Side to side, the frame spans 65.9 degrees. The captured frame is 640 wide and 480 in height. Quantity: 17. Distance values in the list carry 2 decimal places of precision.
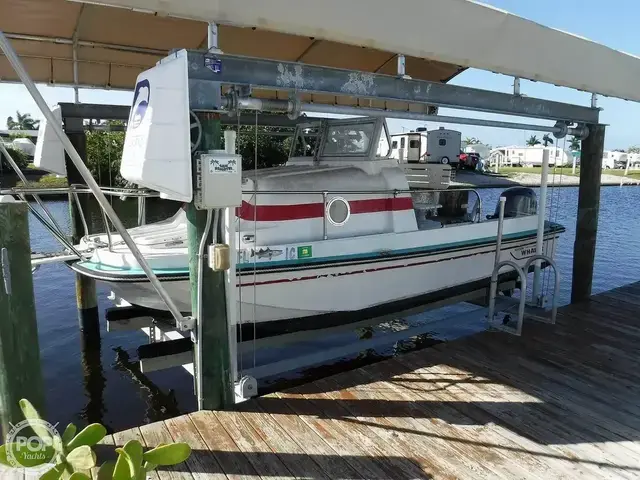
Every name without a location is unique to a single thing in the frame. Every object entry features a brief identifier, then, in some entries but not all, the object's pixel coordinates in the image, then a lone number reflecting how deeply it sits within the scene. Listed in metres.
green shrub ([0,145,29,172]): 27.71
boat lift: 3.51
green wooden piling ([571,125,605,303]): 7.57
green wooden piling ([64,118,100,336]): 7.33
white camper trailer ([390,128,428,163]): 22.49
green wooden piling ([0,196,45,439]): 3.10
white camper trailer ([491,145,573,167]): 72.44
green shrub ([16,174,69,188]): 26.51
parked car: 46.59
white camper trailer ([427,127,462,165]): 31.19
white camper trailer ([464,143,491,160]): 62.03
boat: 5.65
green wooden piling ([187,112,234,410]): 3.90
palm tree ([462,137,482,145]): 95.12
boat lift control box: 3.59
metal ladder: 5.96
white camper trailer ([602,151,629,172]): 89.62
